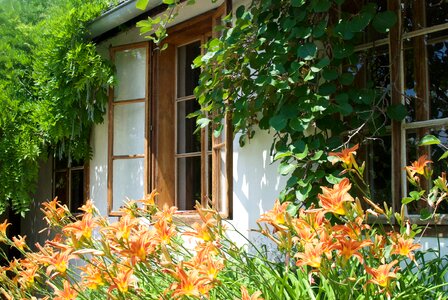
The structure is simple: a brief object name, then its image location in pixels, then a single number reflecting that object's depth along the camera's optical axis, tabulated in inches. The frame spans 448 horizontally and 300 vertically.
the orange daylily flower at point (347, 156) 85.5
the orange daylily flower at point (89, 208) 107.0
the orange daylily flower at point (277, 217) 76.8
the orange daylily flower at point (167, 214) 94.7
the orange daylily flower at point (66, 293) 88.7
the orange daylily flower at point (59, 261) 81.4
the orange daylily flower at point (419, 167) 89.0
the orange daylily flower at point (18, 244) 104.6
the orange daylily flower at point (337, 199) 72.5
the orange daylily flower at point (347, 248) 69.6
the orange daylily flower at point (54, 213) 106.5
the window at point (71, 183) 246.2
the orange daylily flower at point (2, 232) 104.1
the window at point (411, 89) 122.2
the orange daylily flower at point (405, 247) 76.3
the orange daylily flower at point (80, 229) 79.2
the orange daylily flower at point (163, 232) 81.7
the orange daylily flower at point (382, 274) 69.0
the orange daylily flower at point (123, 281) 76.0
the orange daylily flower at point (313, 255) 68.8
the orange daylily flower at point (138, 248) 74.9
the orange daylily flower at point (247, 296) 69.0
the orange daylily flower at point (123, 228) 77.7
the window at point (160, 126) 199.0
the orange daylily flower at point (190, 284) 69.9
